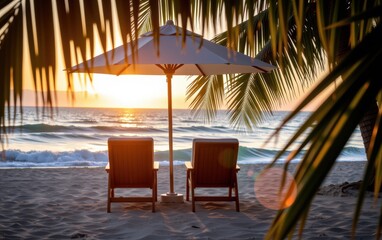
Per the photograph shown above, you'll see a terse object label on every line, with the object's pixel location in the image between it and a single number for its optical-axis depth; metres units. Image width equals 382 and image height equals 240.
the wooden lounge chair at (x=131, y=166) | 5.43
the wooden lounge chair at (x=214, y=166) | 5.52
